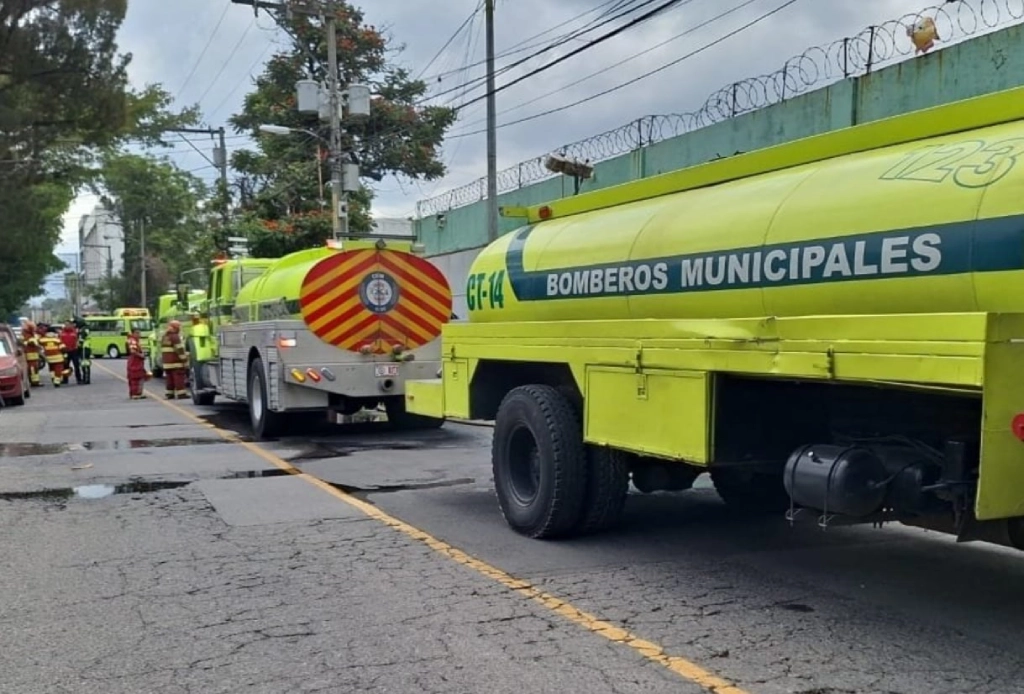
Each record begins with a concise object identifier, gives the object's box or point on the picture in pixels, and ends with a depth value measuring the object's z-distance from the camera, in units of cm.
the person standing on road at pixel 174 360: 2053
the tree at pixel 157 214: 7275
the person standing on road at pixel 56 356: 2677
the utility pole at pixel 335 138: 2300
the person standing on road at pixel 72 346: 2792
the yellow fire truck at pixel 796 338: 405
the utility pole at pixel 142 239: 7181
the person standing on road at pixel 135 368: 2128
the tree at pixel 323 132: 2884
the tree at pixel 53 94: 2492
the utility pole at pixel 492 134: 1966
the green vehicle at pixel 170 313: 1991
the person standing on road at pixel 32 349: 2673
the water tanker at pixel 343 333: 1243
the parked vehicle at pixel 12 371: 2009
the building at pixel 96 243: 10188
